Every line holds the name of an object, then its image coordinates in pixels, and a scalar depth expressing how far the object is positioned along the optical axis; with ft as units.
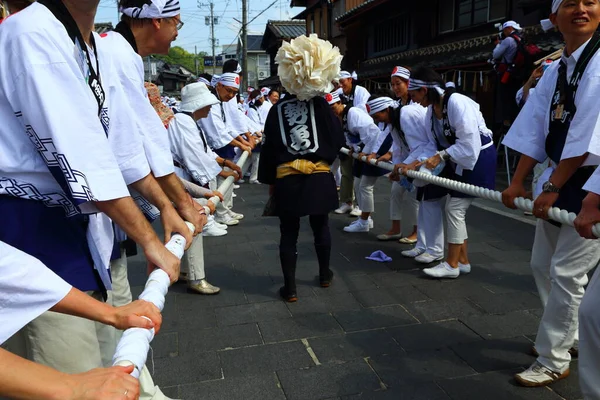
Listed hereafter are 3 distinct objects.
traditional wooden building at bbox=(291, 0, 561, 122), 32.99
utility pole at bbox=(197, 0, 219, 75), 161.68
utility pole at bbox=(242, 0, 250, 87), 83.51
